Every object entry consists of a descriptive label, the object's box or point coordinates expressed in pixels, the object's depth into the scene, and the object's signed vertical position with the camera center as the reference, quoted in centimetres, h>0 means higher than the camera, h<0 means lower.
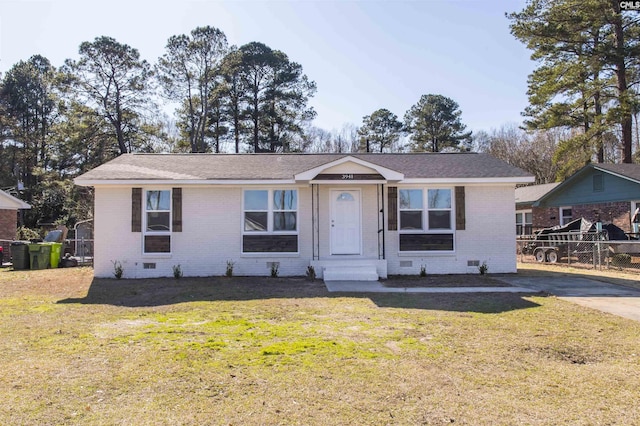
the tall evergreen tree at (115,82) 2878 +1001
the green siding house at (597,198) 1925 +147
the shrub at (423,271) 1270 -117
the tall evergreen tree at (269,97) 3307 +1007
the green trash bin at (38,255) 1534 -73
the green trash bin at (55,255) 1555 -76
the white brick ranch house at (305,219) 1243 +34
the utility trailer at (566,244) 1641 -57
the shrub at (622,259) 1511 -105
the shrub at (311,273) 1212 -114
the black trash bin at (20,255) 1531 -73
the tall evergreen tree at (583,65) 2272 +888
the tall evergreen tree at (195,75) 3086 +1102
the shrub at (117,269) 1227 -100
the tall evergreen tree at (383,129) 3903 +891
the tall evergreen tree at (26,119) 3391 +919
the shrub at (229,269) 1243 -103
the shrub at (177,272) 1231 -110
